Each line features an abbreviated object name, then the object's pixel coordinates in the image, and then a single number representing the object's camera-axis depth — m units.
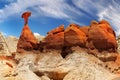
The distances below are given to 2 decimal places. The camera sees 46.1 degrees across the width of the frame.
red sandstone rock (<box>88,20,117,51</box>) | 21.89
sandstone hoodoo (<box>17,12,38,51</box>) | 23.36
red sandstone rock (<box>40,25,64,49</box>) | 22.20
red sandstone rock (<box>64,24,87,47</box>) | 21.66
